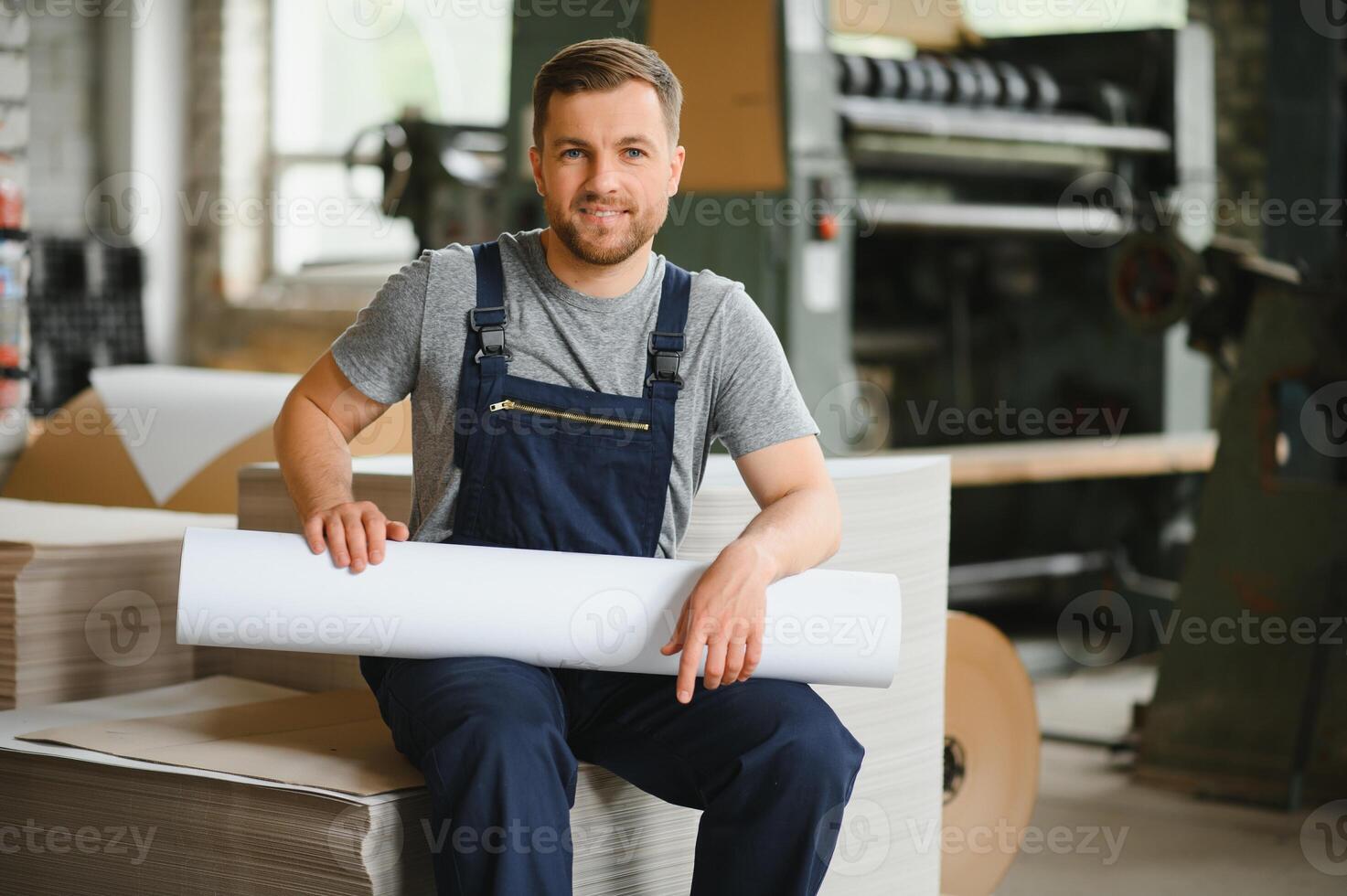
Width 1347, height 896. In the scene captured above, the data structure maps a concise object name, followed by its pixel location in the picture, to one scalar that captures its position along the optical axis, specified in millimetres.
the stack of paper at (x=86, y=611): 2256
